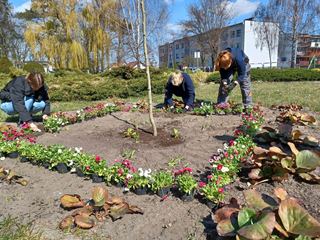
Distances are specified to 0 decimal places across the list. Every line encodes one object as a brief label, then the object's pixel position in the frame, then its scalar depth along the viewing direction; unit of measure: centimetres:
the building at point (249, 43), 3512
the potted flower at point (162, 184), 222
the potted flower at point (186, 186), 212
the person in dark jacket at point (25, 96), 438
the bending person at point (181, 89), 540
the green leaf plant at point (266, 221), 126
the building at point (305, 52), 4652
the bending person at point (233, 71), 482
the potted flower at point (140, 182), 226
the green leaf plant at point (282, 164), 211
